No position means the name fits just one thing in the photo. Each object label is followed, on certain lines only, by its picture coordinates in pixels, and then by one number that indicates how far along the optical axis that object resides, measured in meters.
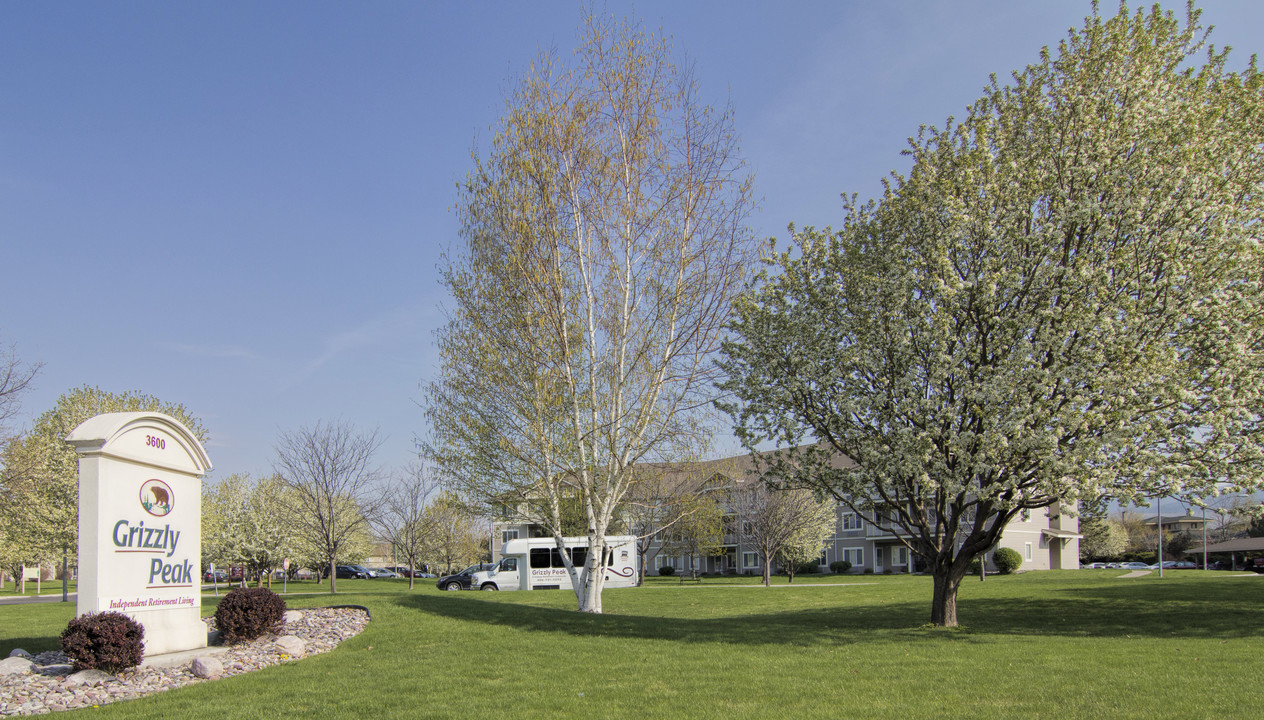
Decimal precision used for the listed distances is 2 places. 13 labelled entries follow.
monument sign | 11.19
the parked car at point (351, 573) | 60.41
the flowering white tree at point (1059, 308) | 12.78
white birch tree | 18.34
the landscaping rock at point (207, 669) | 10.52
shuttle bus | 36.97
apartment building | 52.75
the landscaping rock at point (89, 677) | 9.85
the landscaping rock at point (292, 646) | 12.01
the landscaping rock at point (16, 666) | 10.50
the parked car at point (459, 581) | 38.41
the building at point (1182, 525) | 98.31
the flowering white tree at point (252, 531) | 43.88
